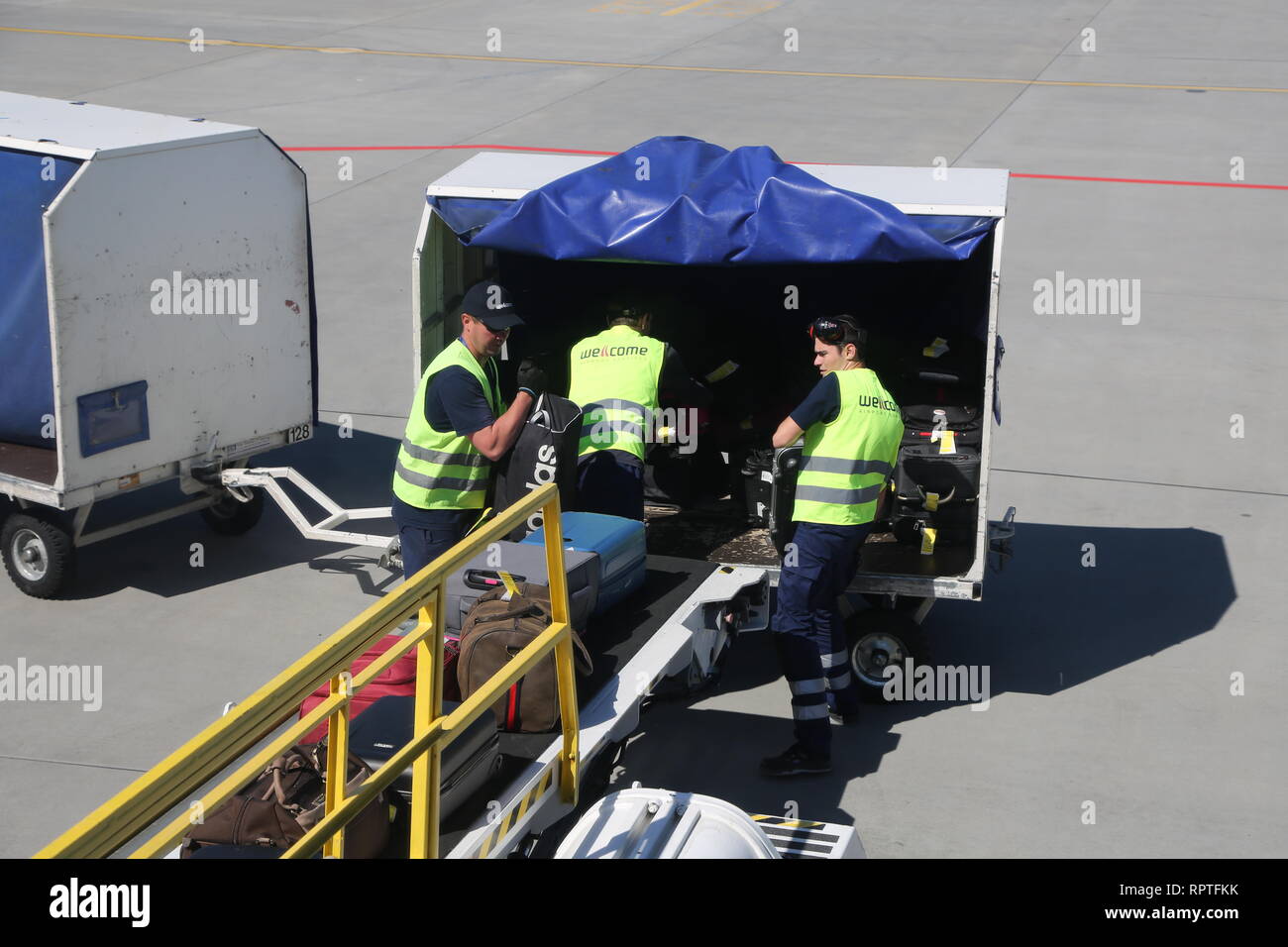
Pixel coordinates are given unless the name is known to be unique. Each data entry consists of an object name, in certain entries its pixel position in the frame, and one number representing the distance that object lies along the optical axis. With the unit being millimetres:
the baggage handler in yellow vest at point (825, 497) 6609
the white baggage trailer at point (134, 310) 7836
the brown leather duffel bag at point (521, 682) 5418
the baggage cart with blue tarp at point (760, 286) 7105
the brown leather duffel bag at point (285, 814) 4398
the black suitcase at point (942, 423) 7906
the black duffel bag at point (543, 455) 6848
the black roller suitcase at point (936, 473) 7676
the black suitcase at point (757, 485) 8047
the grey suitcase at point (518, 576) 6090
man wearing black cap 6656
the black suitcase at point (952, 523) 7676
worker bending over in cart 7305
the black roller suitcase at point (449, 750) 4801
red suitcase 5406
